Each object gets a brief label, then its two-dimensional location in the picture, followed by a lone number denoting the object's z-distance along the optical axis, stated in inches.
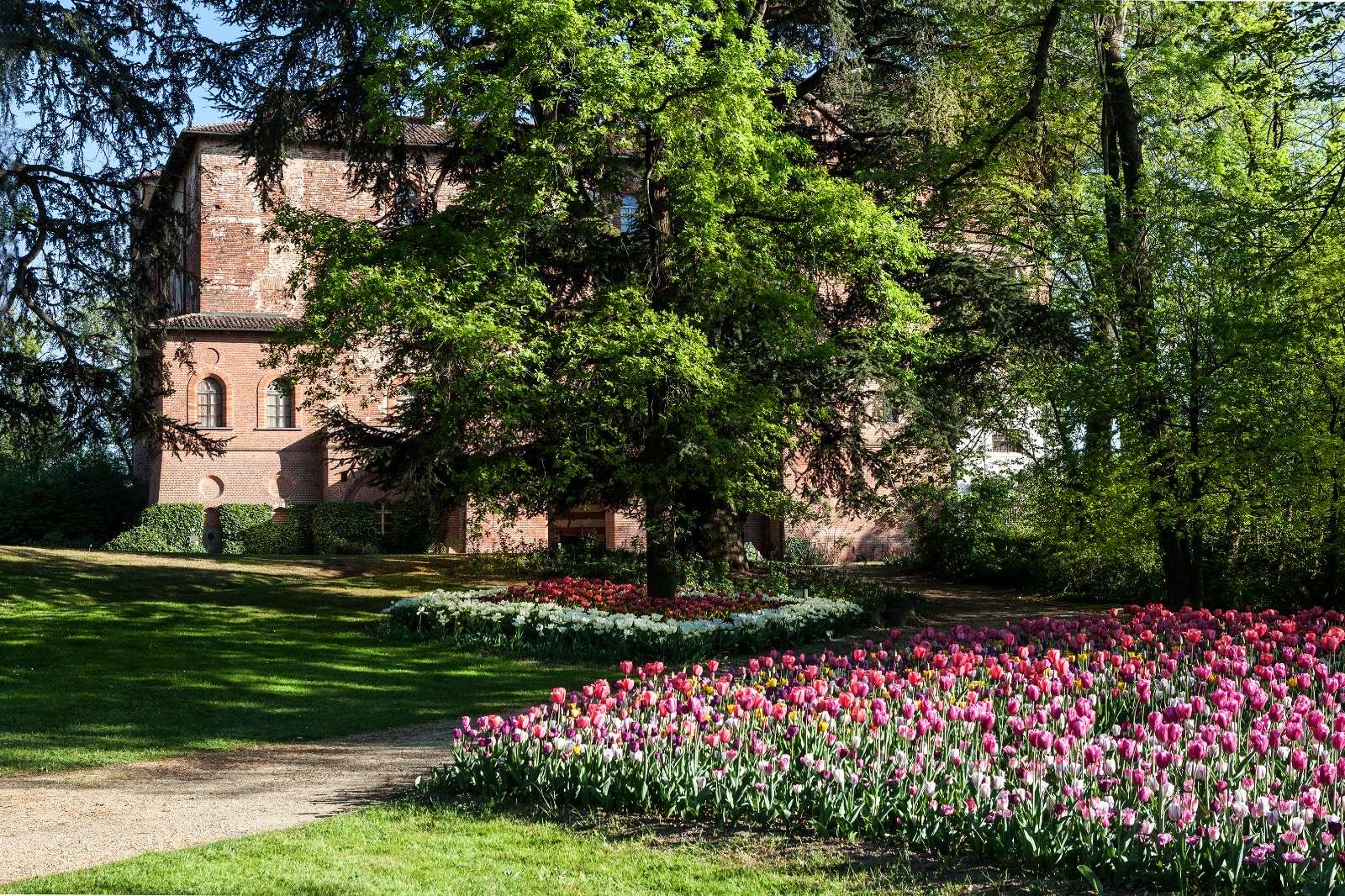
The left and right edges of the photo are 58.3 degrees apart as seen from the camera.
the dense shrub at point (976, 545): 994.1
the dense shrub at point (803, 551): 1294.3
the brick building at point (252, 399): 1417.3
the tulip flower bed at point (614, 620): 556.7
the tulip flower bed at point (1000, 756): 210.8
